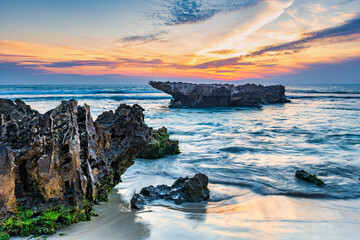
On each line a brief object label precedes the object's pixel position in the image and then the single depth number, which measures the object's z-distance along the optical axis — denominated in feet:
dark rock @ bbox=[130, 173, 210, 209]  14.69
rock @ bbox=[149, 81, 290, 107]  98.84
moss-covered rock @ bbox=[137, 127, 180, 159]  25.80
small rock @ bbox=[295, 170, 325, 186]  19.47
